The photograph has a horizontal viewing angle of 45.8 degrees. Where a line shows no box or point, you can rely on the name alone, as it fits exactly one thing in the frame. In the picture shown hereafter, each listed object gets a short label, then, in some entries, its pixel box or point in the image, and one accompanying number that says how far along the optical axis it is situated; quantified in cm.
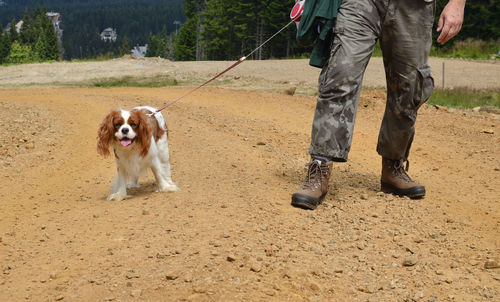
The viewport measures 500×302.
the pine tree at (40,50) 9942
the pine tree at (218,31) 6488
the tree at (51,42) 10256
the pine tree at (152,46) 13238
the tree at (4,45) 10228
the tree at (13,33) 11252
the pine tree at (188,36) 7931
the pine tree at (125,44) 14110
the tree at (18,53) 9462
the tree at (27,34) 11206
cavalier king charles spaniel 592
